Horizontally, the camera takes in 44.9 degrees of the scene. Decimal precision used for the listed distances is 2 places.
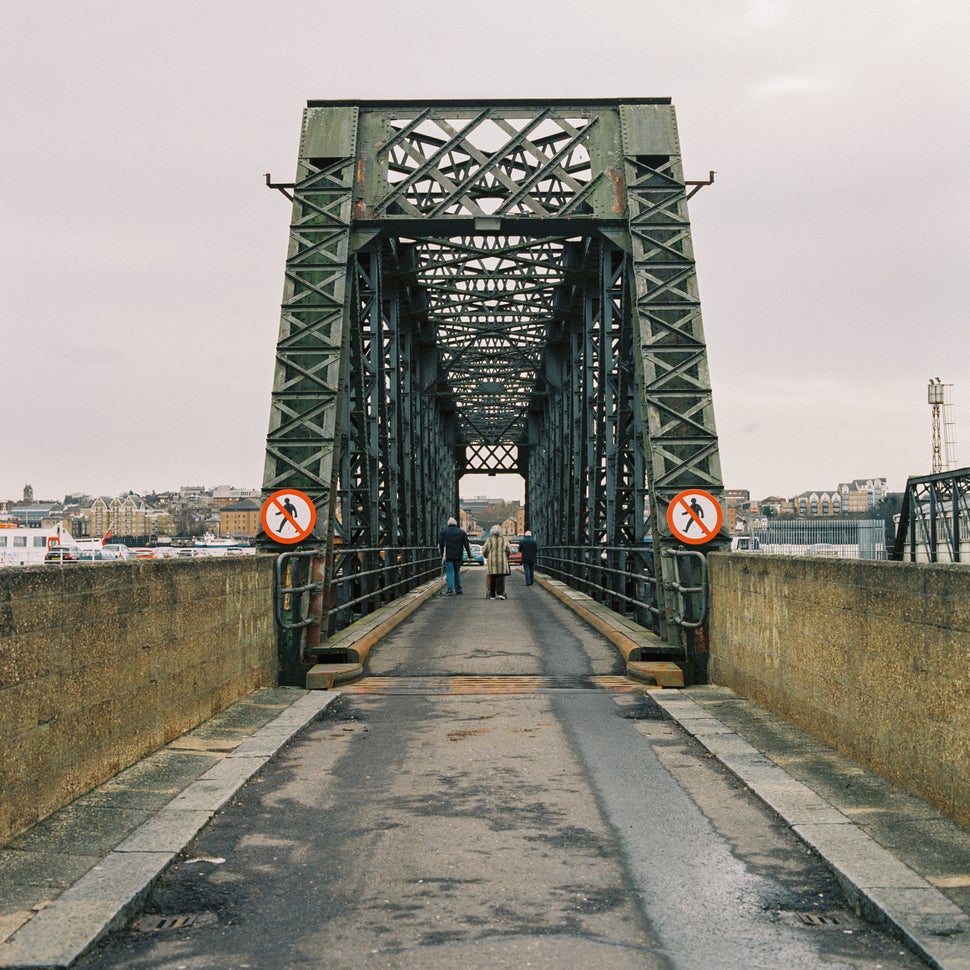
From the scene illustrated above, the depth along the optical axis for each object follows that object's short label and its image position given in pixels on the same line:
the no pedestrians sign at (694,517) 12.64
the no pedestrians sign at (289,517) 12.73
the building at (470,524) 170.85
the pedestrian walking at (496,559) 24.27
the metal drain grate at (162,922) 4.73
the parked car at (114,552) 67.31
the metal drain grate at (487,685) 11.66
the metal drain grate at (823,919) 4.77
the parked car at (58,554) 52.00
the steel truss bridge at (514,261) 14.23
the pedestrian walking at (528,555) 30.94
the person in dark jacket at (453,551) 26.83
